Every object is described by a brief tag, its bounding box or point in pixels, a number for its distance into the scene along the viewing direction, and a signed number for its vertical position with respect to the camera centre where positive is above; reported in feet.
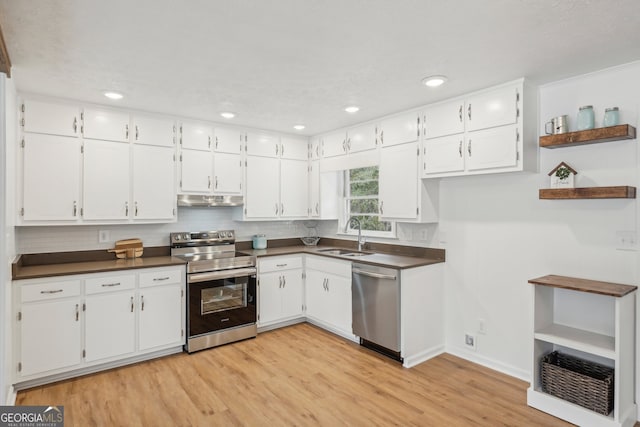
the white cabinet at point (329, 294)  13.00 -3.02
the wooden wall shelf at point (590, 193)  8.03 +0.49
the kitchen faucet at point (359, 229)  14.35 -0.63
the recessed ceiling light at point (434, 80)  9.18 +3.41
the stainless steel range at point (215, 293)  12.11 -2.74
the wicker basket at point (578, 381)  7.81 -3.76
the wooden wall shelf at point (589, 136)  8.02 +1.78
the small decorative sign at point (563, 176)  8.95 +0.93
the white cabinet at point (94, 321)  9.54 -3.08
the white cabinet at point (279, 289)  13.96 -2.98
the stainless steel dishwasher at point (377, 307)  11.09 -2.99
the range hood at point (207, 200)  13.08 +0.50
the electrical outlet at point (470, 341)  11.37 -4.00
